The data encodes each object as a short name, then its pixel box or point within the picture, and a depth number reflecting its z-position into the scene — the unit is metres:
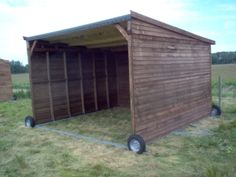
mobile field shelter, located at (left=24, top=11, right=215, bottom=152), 4.26
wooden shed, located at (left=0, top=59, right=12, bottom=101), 11.15
